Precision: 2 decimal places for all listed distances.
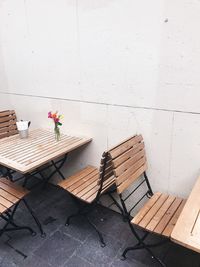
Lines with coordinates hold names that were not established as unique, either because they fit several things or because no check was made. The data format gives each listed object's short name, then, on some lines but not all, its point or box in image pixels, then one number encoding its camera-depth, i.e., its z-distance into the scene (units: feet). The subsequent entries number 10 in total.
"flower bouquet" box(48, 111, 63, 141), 8.80
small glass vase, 9.03
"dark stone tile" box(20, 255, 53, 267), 7.04
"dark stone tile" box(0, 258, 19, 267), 7.08
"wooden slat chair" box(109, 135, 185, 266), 6.22
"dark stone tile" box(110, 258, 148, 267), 6.95
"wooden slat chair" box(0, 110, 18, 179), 10.79
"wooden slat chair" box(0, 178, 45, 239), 7.11
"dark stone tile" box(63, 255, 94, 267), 7.00
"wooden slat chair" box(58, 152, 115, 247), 6.89
